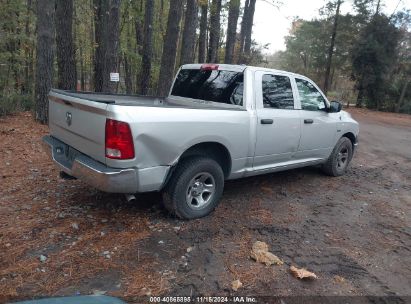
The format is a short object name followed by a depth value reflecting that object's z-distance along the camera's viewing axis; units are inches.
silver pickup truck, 143.1
